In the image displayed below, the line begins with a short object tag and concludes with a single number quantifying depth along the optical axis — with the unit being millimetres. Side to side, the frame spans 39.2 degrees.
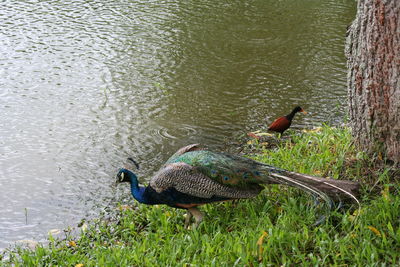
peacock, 4578
